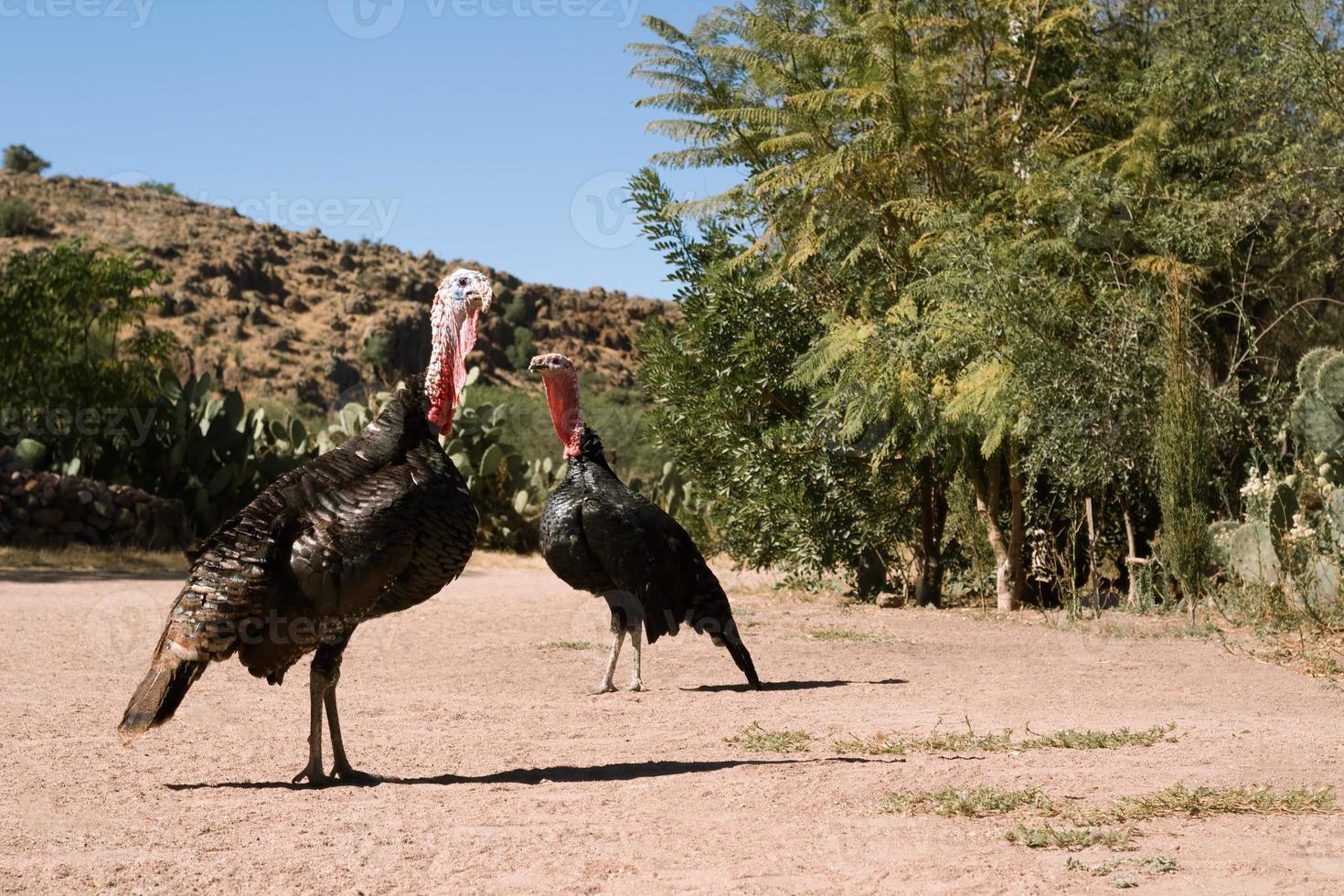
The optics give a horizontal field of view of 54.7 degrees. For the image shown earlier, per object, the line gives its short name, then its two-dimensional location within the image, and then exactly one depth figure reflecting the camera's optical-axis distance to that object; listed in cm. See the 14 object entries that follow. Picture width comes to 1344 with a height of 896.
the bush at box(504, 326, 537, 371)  4941
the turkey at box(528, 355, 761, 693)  797
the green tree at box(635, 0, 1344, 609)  1165
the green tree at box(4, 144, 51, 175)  5706
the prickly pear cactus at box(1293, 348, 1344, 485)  1021
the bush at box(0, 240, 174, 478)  1911
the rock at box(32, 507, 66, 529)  1767
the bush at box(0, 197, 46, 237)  4656
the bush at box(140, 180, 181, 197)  5809
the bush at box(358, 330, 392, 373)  4433
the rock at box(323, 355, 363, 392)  4459
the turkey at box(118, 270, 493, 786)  538
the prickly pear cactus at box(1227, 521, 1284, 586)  1054
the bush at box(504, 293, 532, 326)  5409
